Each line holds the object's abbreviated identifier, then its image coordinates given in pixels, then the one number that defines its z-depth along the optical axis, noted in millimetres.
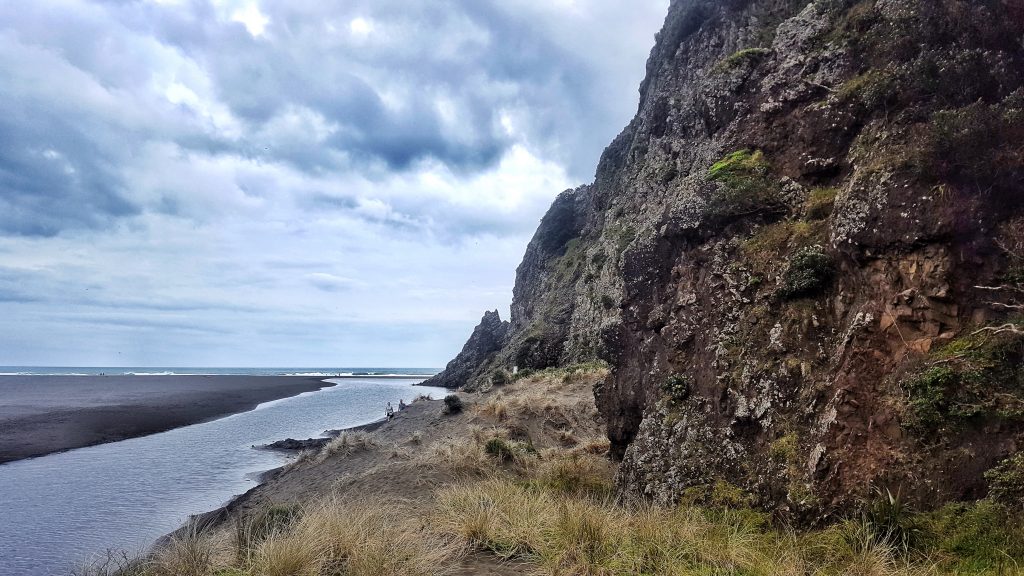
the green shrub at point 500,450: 13805
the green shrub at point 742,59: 11935
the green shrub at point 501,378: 37062
